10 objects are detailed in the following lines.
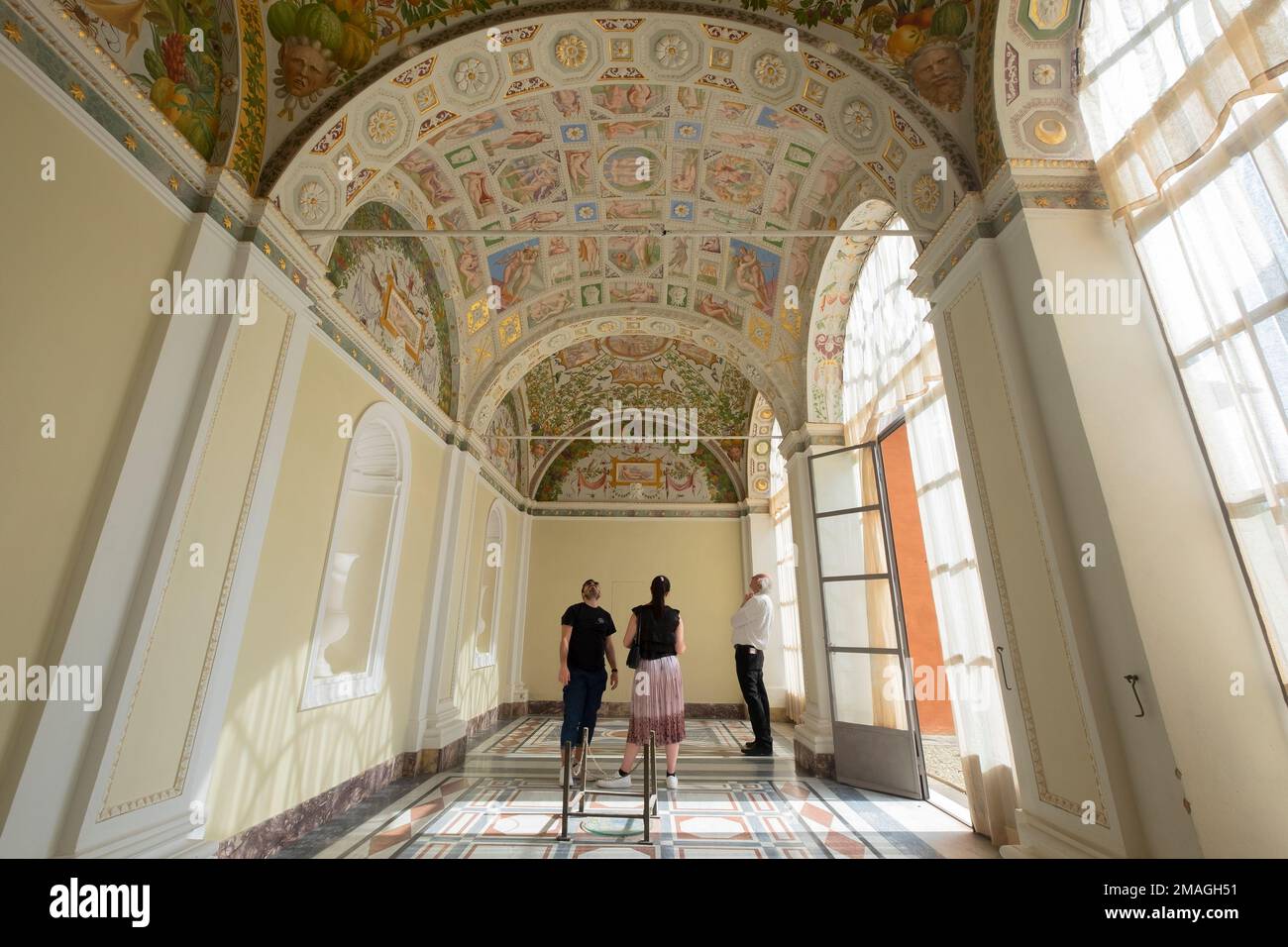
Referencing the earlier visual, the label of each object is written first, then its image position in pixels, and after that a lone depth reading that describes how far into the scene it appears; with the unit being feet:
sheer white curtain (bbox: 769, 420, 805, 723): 34.32
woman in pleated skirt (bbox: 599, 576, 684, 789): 17.63
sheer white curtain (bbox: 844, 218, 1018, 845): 13.55
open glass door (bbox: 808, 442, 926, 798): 18.65
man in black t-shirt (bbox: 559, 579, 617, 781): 17.66
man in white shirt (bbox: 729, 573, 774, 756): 23.76
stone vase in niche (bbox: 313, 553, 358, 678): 16.98
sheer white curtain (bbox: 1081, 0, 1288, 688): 7.43
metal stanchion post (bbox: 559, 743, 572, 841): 13.69
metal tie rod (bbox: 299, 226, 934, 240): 13.47
